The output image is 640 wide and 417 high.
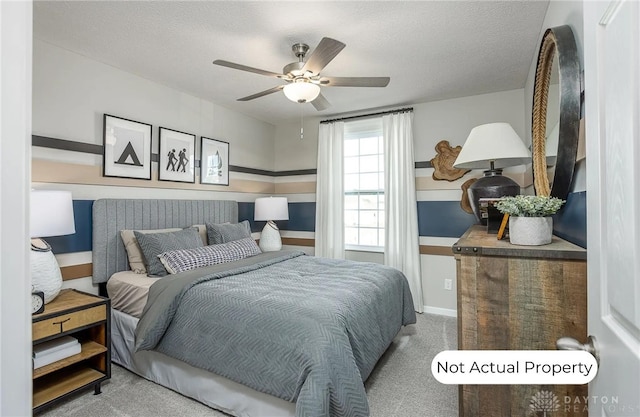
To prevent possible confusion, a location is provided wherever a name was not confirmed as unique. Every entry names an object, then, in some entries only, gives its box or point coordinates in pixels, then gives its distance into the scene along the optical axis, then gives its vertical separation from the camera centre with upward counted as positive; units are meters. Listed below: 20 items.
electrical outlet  3.65 -0.87
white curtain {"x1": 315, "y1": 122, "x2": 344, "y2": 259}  4.20 +0.25
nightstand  1.86 -0.93
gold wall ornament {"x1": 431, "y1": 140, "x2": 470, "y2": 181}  3.59 +0.56
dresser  1.09 -0.36
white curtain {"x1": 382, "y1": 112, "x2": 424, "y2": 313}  3.74 +0.08
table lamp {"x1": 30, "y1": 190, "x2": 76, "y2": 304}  1.89 -0.12
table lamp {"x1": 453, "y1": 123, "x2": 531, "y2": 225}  1.75 +0.31
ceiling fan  2.07 +0.95
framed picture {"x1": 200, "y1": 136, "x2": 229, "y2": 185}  3.65 +0.58
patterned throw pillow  2.55 -0.40
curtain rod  3.82 +1.22
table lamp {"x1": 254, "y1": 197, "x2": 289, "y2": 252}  4.04 -0.10
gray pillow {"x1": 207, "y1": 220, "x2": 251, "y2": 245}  3.29 -0.25
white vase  1.25 -0.09
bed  1.58 -0.70
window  4.12 +0.34
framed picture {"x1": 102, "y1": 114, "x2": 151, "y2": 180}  2.76 +0.57
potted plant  1.25 -0.04
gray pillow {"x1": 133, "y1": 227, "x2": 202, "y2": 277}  2.58 -0.31
